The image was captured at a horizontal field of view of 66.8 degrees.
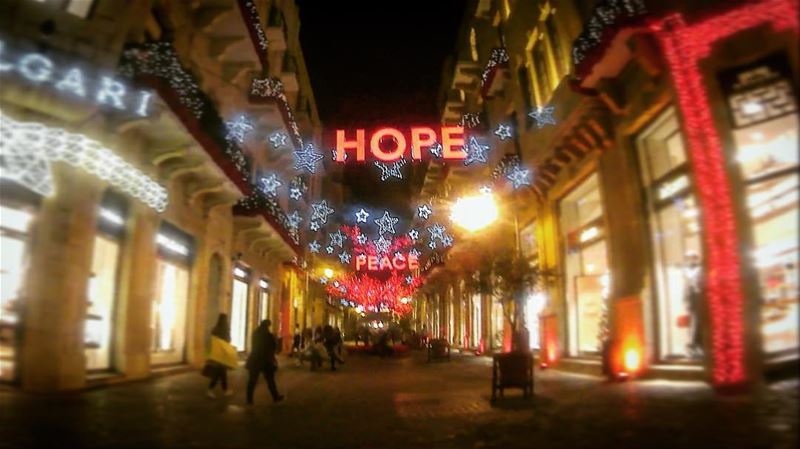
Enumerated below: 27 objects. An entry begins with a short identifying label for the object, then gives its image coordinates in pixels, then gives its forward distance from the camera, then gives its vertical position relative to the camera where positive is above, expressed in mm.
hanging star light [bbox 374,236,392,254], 52406 +6783
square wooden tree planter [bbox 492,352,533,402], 10641 -818
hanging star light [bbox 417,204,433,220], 32859 +6292
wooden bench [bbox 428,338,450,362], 25875 -1098
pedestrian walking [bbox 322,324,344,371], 21031 -641
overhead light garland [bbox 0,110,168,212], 10156 +3098
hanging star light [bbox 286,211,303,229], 32213 +5805
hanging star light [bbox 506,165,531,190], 19281 +4754
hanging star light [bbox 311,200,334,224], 43694 +8333
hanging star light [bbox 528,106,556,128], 17516 +6122
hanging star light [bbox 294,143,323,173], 27766 +7964
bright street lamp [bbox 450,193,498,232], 18047 +3338
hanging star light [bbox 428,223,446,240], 33600 +5298
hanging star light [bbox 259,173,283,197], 25861 +6018
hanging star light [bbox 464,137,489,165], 24422 +7112
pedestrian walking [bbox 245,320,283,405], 10938 -623
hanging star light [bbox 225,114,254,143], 21333 +7116
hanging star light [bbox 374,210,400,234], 43681 +7557
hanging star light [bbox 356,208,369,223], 30947 +5559
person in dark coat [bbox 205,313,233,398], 11359 -777
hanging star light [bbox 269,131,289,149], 26062 +7989
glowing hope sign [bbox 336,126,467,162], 21859 +6503
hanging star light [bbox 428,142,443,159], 22391 +6403
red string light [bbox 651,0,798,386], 5070 +1346
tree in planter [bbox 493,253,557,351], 15195 +1158
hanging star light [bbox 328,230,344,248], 54500 +7677
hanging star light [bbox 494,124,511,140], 22947 +7300
